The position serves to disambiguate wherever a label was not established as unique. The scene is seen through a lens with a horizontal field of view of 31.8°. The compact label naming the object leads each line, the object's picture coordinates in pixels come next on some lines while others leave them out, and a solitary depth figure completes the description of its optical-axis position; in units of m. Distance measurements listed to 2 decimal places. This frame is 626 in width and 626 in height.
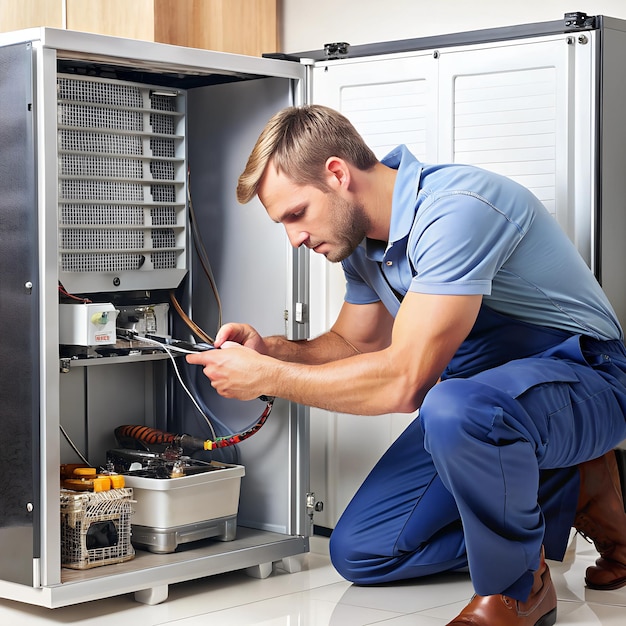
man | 1.98
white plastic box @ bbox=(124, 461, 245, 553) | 2.42
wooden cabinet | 2.87
